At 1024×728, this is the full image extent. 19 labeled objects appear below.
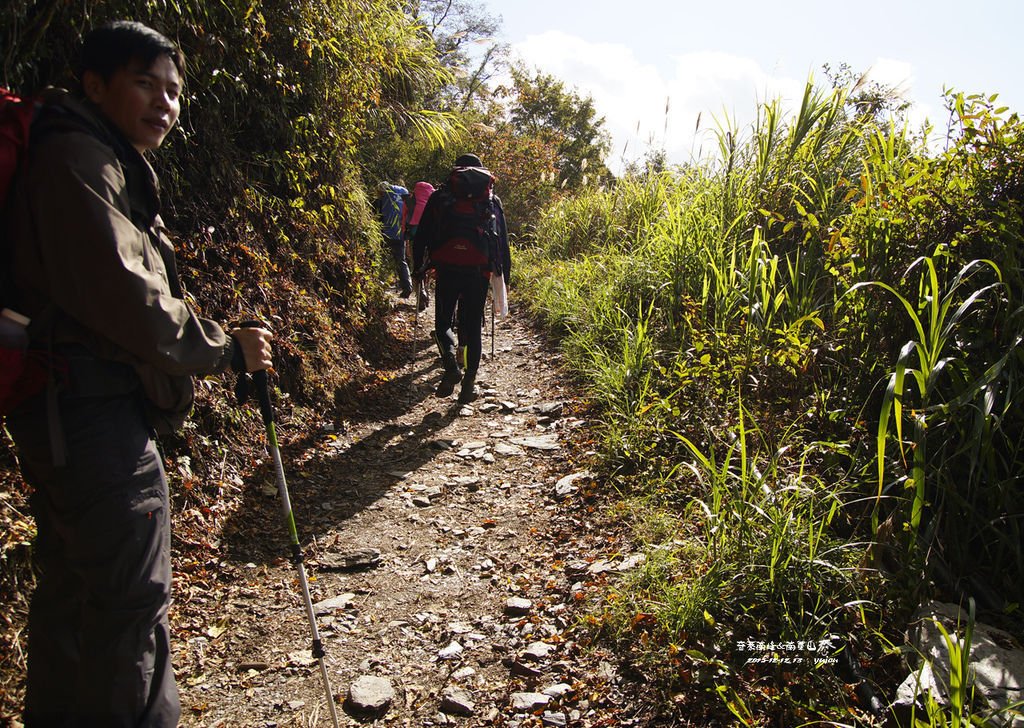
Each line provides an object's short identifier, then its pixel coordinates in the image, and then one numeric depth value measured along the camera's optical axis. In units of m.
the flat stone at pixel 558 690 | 2.74
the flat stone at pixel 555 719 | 2.58
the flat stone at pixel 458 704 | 2.71
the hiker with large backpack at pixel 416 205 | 10.73
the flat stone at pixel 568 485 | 4.50
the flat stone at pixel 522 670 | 2.89
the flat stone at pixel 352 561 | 3.80
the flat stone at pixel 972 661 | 2.20
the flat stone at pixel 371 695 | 2.70
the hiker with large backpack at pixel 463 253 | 6.25
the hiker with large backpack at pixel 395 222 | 10.50
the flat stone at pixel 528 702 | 2.69
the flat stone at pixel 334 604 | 3.40
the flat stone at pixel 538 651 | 2.99
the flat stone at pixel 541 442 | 5.40
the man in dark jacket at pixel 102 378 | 1.70
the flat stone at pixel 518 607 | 3.34
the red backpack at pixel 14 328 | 1.64
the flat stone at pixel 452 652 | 3.05
